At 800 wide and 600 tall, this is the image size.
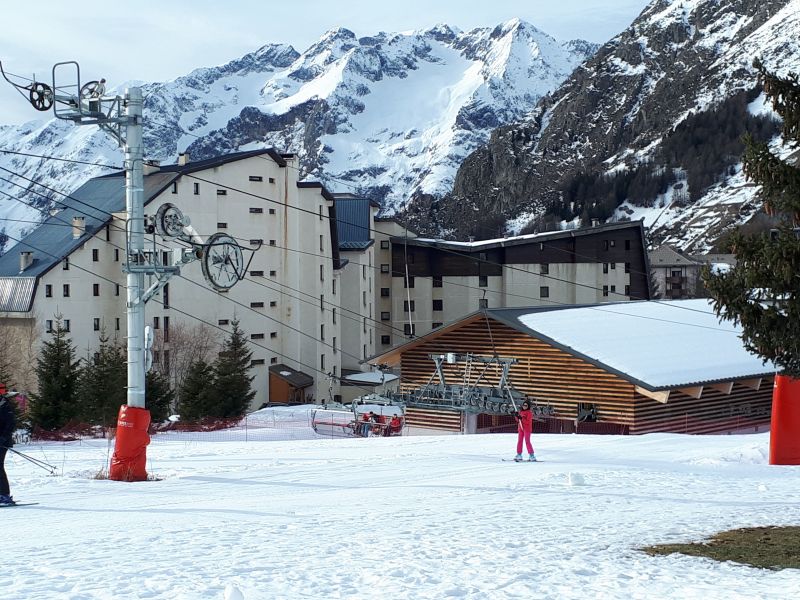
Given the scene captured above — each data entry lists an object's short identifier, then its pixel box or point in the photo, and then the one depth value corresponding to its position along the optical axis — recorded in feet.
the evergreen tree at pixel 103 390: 131.57
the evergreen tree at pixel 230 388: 151.74
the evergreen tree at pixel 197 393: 148.05
